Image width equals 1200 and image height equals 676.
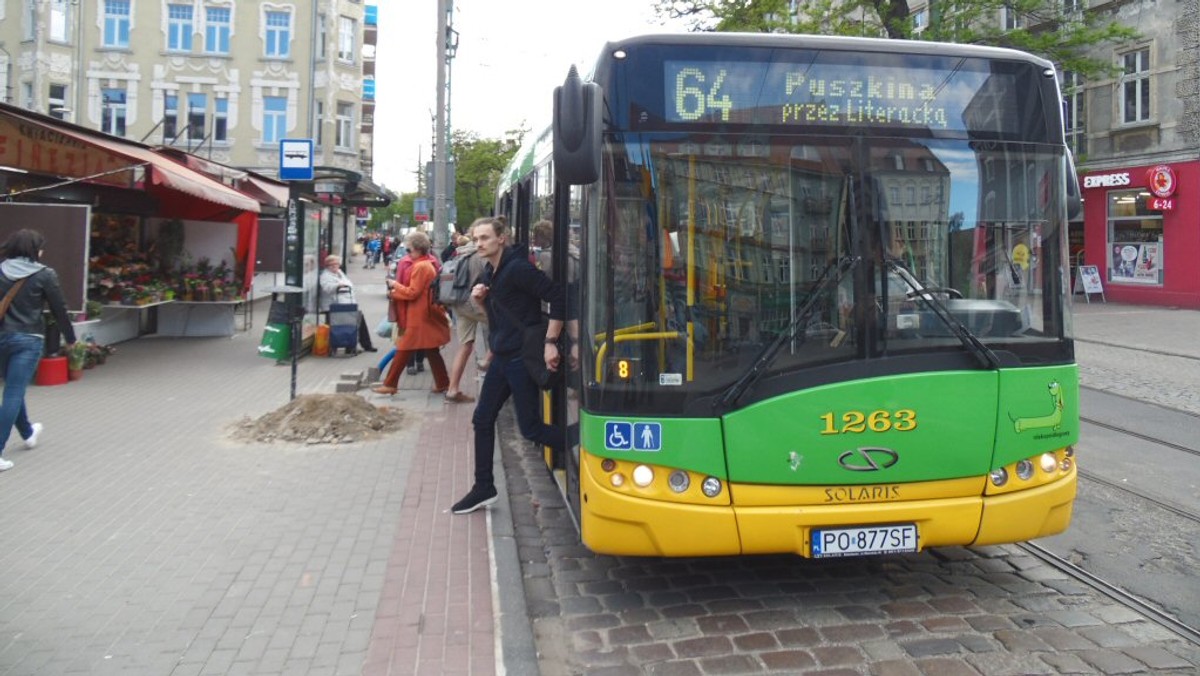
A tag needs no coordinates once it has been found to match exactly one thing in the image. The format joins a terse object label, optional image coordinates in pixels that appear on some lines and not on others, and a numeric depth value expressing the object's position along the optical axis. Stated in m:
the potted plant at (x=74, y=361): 11.30
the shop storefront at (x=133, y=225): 10.91
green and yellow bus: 4.25
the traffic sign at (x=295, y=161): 9.71
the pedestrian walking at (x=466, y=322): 9.59
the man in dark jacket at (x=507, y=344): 5.85
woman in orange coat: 10.08
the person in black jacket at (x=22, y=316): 7.06
